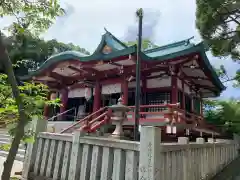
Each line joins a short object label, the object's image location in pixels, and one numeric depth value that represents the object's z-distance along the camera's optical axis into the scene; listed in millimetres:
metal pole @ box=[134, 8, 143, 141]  4598
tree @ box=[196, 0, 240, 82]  13805
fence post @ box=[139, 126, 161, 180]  3174
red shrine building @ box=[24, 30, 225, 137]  10219
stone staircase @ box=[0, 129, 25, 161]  7597
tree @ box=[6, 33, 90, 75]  34912
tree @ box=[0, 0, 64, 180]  2539
